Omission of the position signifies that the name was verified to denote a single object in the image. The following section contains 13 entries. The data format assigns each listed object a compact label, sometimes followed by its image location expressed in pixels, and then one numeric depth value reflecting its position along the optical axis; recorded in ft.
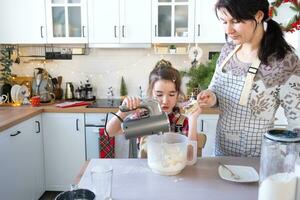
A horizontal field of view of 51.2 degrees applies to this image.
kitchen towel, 8.40
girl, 4.74
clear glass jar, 2.87
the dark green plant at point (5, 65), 9.36
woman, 4.05
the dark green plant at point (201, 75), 8.67
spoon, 3.67
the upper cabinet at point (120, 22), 8.67
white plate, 3.62
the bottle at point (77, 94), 9.74
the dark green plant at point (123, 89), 9.93
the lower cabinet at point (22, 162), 6.91
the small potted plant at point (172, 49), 9.39
